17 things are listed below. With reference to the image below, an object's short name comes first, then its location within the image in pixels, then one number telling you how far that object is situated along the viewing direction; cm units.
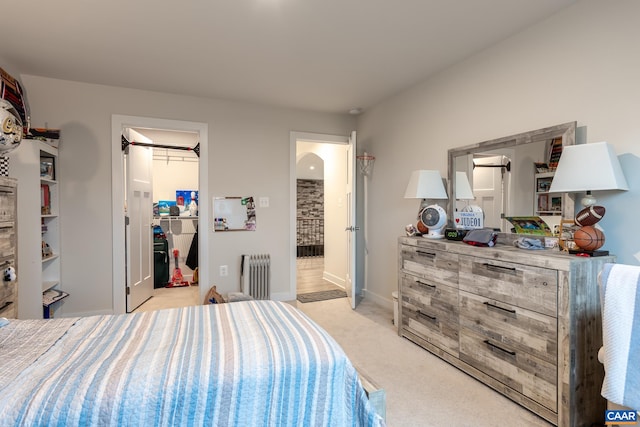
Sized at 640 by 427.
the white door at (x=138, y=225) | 352
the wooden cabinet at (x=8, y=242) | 197
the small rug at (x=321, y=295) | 416
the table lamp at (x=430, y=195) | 274
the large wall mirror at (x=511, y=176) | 207
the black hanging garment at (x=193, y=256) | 529
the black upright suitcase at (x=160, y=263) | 486
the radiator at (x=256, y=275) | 375
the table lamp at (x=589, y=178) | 168
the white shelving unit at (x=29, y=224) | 244
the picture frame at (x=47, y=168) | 300
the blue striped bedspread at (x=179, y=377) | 93
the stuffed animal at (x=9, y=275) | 197
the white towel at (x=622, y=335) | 119
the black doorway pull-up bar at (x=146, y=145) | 343
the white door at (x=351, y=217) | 375
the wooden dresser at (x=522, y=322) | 167
